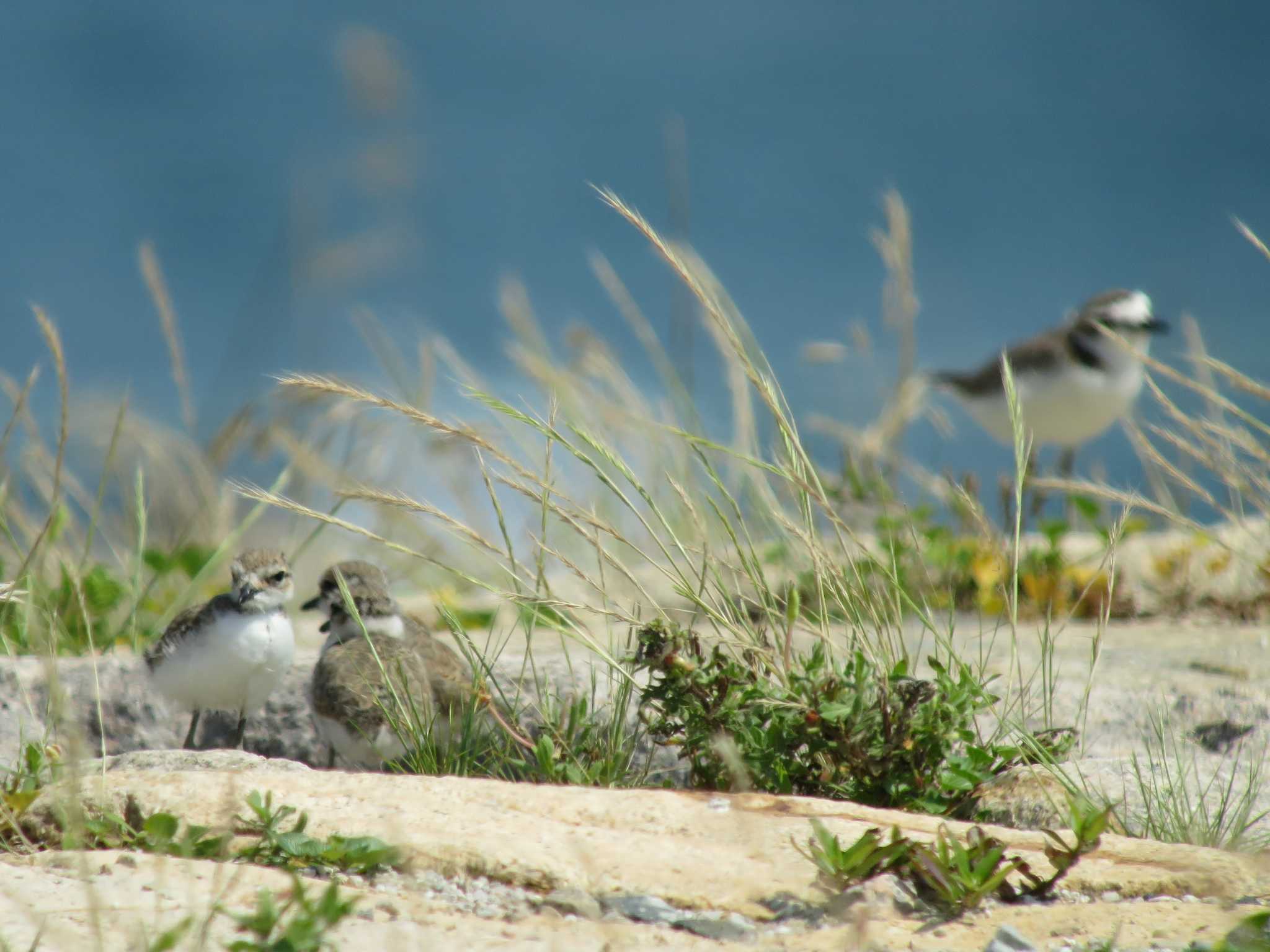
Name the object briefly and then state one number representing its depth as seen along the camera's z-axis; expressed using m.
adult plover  19.31
